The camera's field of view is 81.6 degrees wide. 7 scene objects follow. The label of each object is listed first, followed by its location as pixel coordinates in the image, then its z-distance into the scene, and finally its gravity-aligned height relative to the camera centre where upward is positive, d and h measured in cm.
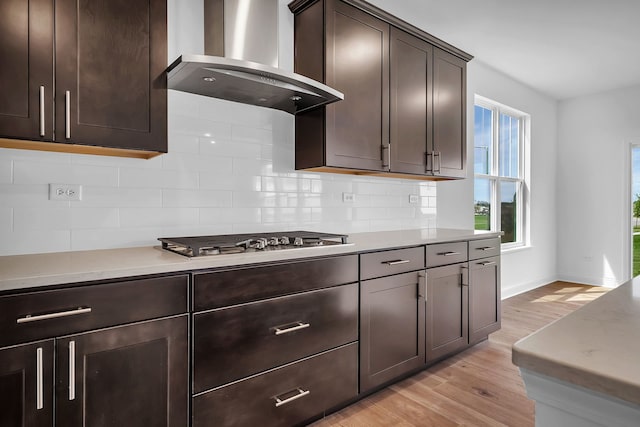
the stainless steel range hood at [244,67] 185 +70
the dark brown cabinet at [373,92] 239 +87
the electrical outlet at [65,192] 175 +9
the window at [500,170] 454 +53
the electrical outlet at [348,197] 292 +11
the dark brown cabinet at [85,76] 140 +56
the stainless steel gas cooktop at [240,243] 166 -16
